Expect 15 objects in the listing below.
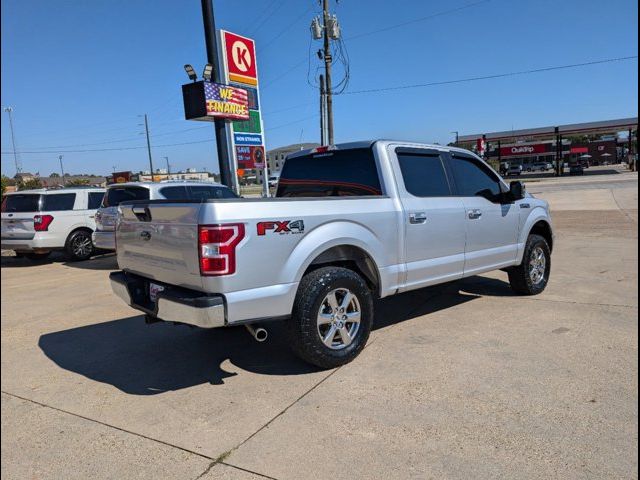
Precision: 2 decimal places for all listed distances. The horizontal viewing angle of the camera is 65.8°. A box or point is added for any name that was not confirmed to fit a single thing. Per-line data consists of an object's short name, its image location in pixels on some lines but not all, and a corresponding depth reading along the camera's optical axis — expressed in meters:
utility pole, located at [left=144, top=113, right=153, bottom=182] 65.03
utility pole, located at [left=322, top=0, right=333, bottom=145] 26.61
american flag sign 13.32
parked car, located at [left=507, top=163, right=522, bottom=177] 63.19
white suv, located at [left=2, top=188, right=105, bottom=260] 10.63
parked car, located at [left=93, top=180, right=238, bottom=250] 9.14
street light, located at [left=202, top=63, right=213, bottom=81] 13.09
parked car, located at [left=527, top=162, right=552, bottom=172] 76.69
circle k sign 15.19
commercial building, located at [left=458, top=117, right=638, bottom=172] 50.81
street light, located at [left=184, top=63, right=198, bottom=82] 13.34
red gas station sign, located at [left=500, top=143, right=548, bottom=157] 66.78
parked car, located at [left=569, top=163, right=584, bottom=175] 54.99
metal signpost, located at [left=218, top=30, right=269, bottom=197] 15.20
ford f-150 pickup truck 3.48
